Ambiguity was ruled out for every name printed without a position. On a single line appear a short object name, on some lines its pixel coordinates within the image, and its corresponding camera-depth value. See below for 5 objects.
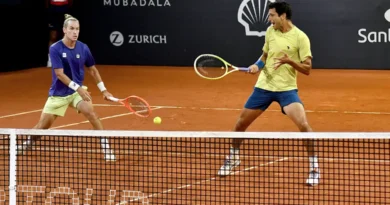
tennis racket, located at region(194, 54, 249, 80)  18.95
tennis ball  23.82
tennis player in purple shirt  19.00
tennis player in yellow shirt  16.72
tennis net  14.95
